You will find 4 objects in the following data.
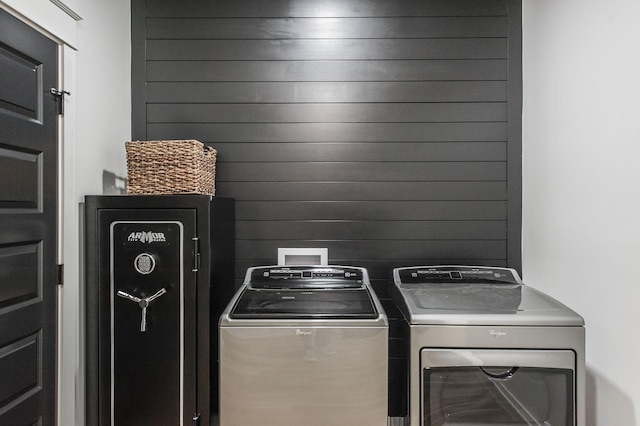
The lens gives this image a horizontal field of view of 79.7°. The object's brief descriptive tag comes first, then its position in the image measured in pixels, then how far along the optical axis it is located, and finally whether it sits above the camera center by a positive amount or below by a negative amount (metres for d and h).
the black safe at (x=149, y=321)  1.65 -0.49
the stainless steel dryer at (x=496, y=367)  1.47 -0.61
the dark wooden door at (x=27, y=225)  1.35 -0.06
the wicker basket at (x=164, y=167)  1.80 +0.20
